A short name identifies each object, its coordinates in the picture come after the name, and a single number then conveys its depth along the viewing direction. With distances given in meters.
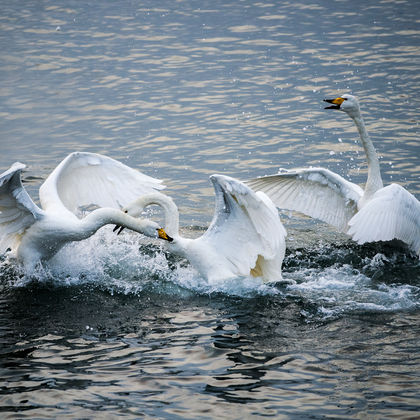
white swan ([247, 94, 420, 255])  19.64
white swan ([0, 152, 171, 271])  16.72
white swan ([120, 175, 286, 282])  16.58
